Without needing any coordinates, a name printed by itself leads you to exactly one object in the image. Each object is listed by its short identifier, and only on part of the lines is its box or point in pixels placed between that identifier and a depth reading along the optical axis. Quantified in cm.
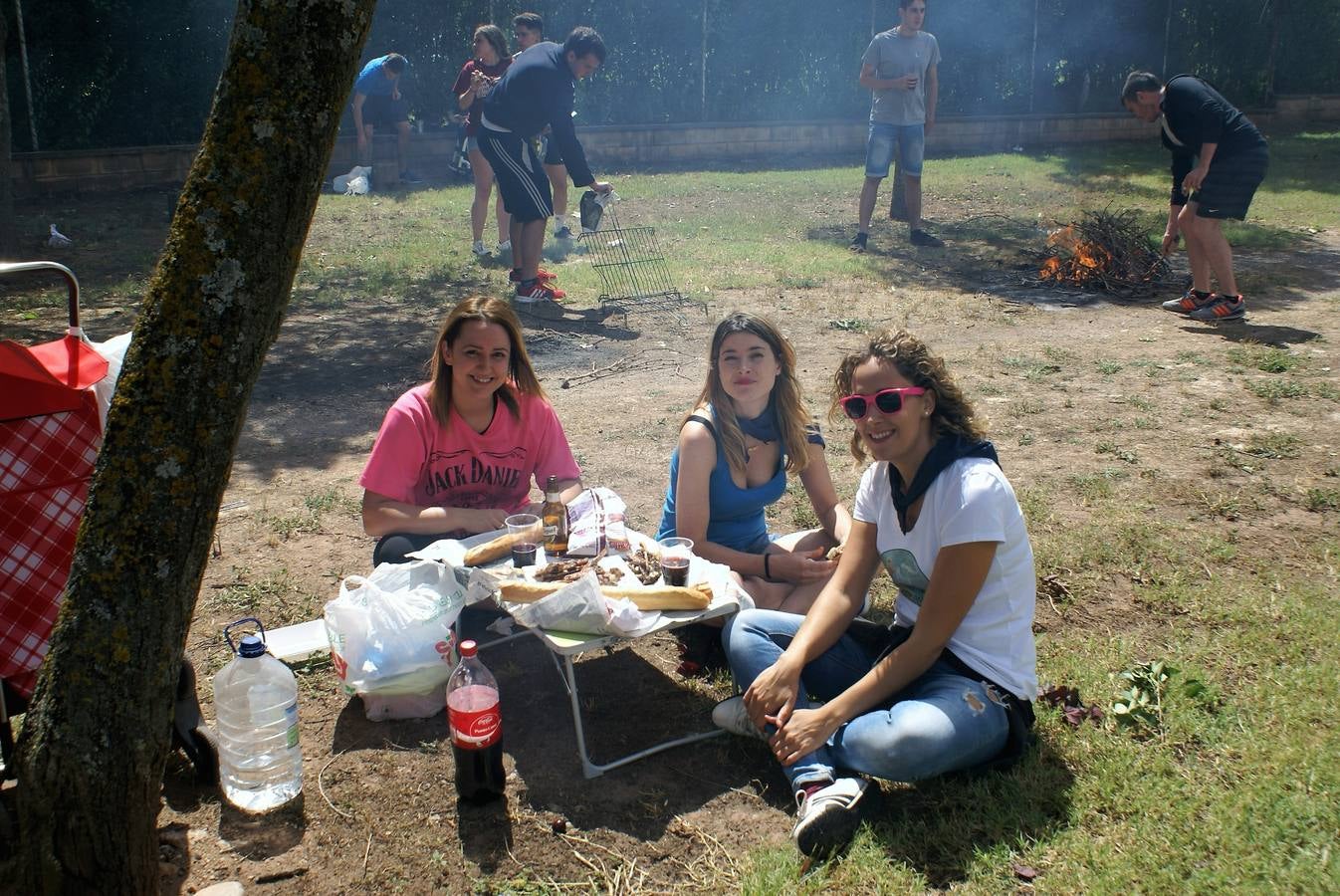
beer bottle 378
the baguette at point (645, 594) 339
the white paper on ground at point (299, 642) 403
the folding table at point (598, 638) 326
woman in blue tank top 401
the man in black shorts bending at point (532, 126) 881
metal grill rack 920
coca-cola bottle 316
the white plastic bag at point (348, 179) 1484
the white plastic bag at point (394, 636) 358
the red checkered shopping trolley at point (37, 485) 289
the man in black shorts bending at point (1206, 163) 816
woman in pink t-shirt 398
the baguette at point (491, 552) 370
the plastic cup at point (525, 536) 363
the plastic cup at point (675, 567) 347
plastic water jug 325
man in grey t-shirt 1099
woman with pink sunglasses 307
